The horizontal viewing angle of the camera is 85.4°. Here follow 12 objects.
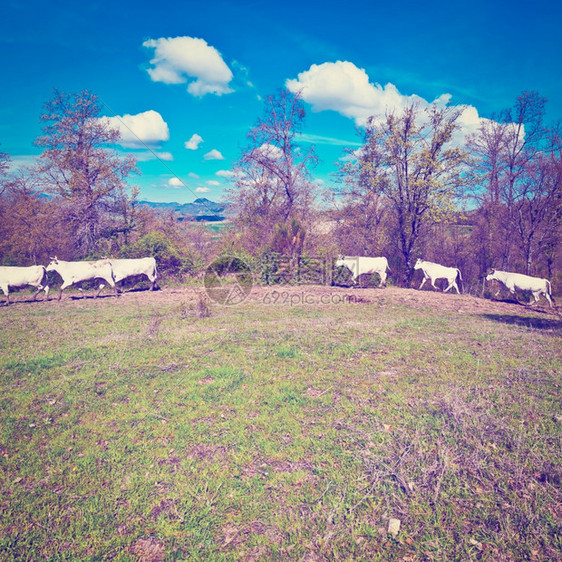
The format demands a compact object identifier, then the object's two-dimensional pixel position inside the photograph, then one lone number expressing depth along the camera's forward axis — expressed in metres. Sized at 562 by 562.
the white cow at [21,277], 12.73
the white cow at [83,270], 14.12
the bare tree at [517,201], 18.44
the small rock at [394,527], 3.03
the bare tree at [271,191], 23.41
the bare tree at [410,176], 19.00
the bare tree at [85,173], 18.67
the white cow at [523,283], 14.38
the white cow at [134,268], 15.41
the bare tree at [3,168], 17.22
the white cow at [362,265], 17.92
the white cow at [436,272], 17.77
